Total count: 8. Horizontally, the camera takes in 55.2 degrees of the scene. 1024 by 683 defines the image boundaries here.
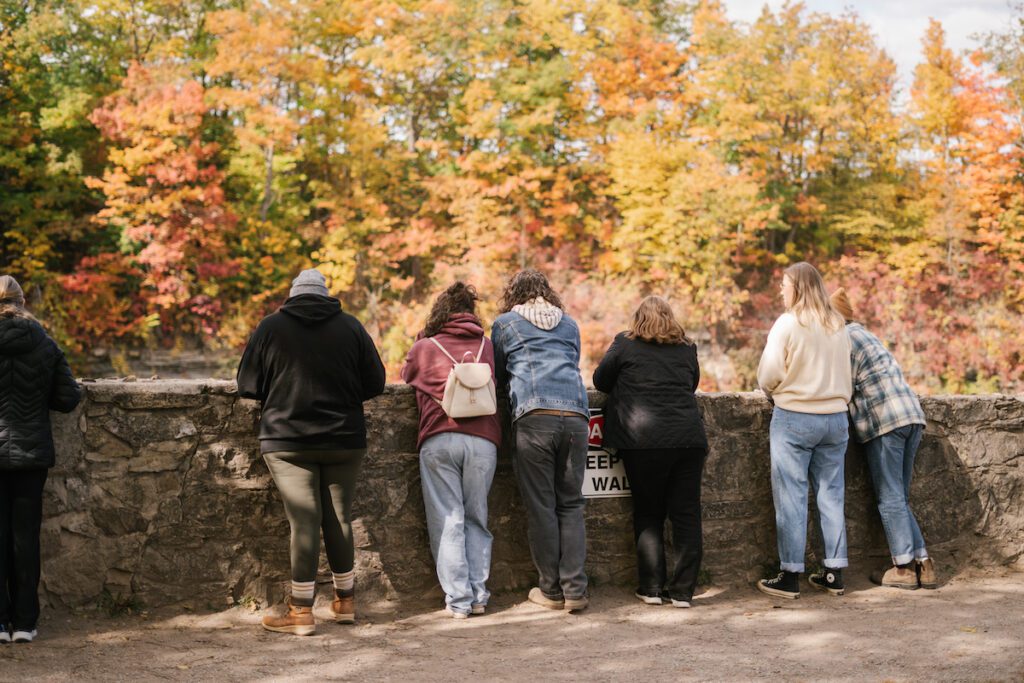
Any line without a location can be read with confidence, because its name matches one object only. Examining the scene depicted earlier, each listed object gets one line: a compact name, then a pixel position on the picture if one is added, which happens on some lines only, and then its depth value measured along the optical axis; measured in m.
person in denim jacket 5.06
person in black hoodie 4.61
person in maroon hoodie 4.99
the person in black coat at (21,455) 4.37
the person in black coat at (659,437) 5.20
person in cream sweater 5.38
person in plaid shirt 5.61
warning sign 5.48
